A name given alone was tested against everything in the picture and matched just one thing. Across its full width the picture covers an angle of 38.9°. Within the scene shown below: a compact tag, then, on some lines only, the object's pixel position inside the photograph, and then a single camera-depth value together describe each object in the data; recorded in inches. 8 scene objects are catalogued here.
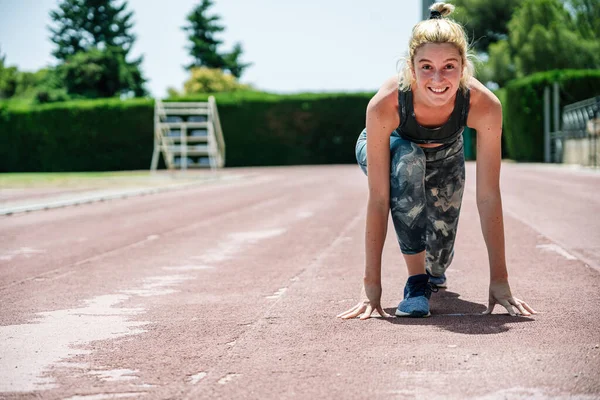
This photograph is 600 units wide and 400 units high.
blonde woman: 173.9
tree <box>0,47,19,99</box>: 3336.6
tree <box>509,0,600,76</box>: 1980.8
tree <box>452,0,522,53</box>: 2249.0
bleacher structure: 1045.2
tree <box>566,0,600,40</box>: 2091.5
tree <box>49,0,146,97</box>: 2484.0
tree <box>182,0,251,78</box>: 3221.0
